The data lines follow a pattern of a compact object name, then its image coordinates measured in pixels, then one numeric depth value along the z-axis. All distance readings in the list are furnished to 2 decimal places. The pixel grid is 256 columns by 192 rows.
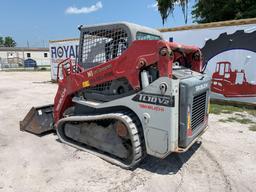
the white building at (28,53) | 42.07
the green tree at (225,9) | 12.56
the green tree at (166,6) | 18.40
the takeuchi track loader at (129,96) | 2.63
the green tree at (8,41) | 79.76
